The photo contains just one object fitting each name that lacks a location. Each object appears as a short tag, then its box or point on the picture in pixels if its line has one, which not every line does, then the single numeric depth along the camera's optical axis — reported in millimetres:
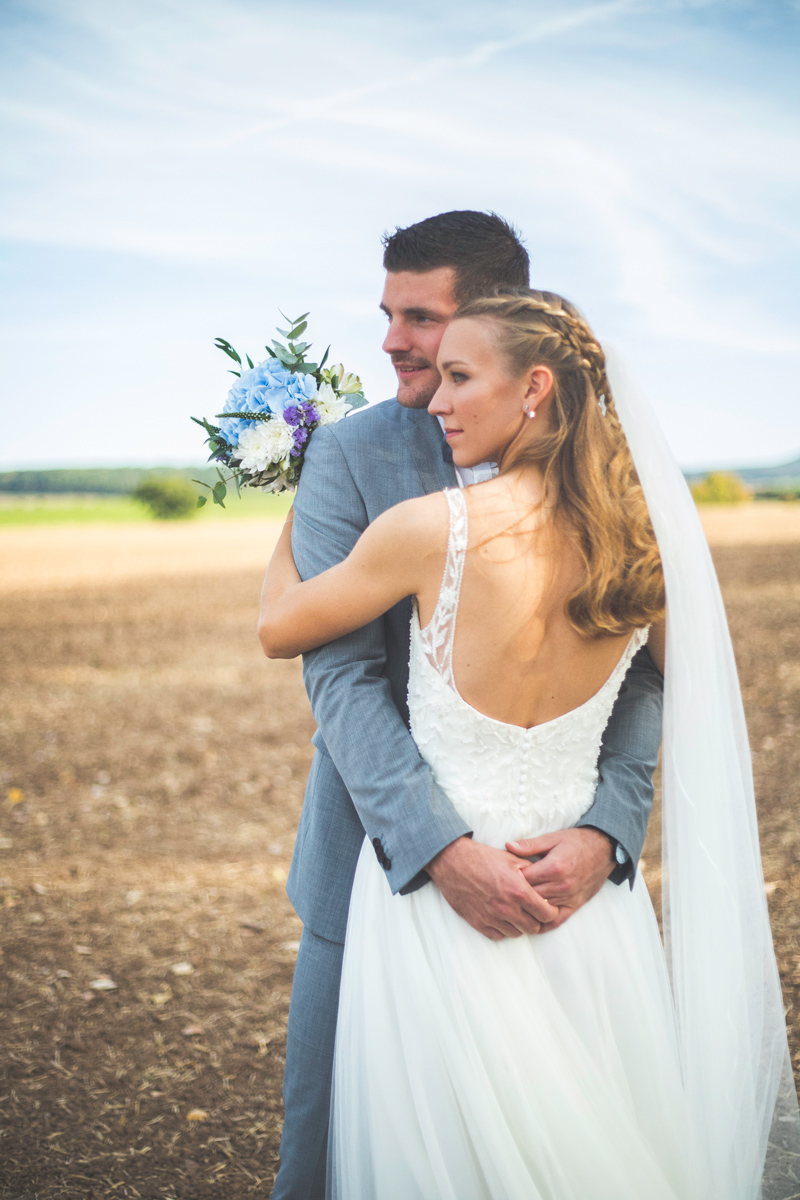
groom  1872
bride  1794
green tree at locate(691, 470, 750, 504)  38688
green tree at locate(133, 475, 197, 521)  35906
